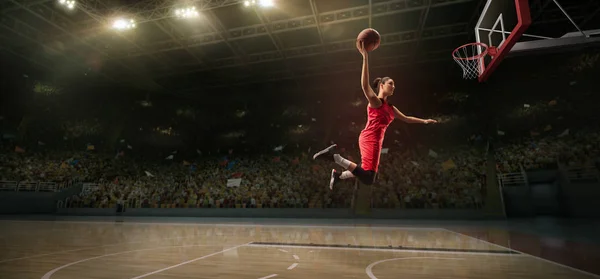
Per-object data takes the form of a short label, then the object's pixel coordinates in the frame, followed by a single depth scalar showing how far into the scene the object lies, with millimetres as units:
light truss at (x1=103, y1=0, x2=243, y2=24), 11406
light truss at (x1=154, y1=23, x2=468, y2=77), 13473
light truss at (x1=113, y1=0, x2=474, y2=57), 11633
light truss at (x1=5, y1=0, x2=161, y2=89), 12255
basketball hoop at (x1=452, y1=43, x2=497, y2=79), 5992
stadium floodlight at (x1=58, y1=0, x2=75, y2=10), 11094
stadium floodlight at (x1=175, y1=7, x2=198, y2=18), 11508
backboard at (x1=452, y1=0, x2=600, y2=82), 4777
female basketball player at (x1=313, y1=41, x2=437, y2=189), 3688
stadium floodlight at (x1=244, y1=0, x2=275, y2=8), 11215
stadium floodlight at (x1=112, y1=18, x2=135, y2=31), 12078
